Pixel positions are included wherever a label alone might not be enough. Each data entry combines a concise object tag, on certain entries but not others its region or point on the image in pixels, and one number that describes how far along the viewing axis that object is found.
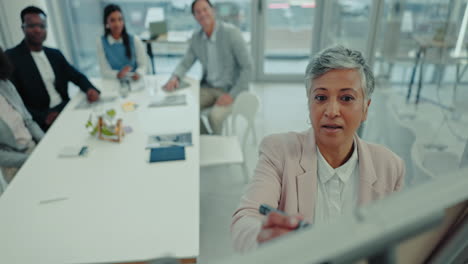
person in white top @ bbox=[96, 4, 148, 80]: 3.25
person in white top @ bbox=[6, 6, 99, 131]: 2.71
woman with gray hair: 1.13
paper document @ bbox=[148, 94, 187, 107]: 2.71
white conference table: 1.35
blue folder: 1.94
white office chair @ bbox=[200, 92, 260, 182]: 2.42
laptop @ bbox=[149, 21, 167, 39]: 4.54
